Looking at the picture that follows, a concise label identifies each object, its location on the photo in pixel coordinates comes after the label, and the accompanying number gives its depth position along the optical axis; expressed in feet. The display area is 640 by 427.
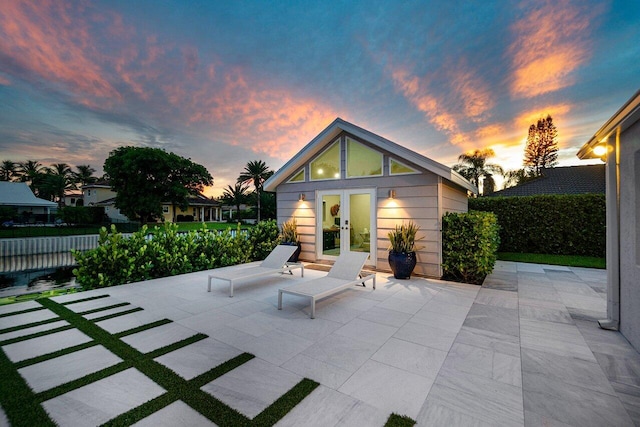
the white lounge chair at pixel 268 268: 17.90
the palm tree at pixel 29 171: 148.66
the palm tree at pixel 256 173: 123.03
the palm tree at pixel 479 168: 78.74
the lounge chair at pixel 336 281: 14.30
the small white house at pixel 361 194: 22.86
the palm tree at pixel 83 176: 164.32
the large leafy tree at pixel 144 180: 94.27
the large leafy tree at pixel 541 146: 84.94
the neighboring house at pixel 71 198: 161.68
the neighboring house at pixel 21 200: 89.15
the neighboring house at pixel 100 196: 122.31
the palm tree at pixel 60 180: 142.09
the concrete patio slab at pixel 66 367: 8.03
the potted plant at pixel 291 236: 29.76
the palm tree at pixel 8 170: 146.41
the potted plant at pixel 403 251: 21.94
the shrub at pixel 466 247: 20.84
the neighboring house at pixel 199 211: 128.77
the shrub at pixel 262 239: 30.01
